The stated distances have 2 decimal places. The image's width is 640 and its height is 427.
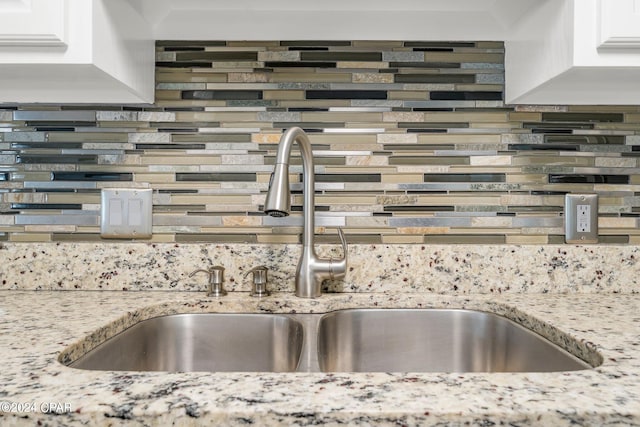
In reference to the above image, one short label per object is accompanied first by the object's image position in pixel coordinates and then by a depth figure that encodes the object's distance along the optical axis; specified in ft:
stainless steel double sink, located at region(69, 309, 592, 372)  3.29
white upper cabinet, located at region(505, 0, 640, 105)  2.78
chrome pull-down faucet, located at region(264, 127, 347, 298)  3.55
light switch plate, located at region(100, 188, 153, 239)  3.92
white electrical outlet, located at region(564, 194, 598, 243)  3.90
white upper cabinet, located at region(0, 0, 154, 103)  2.80
